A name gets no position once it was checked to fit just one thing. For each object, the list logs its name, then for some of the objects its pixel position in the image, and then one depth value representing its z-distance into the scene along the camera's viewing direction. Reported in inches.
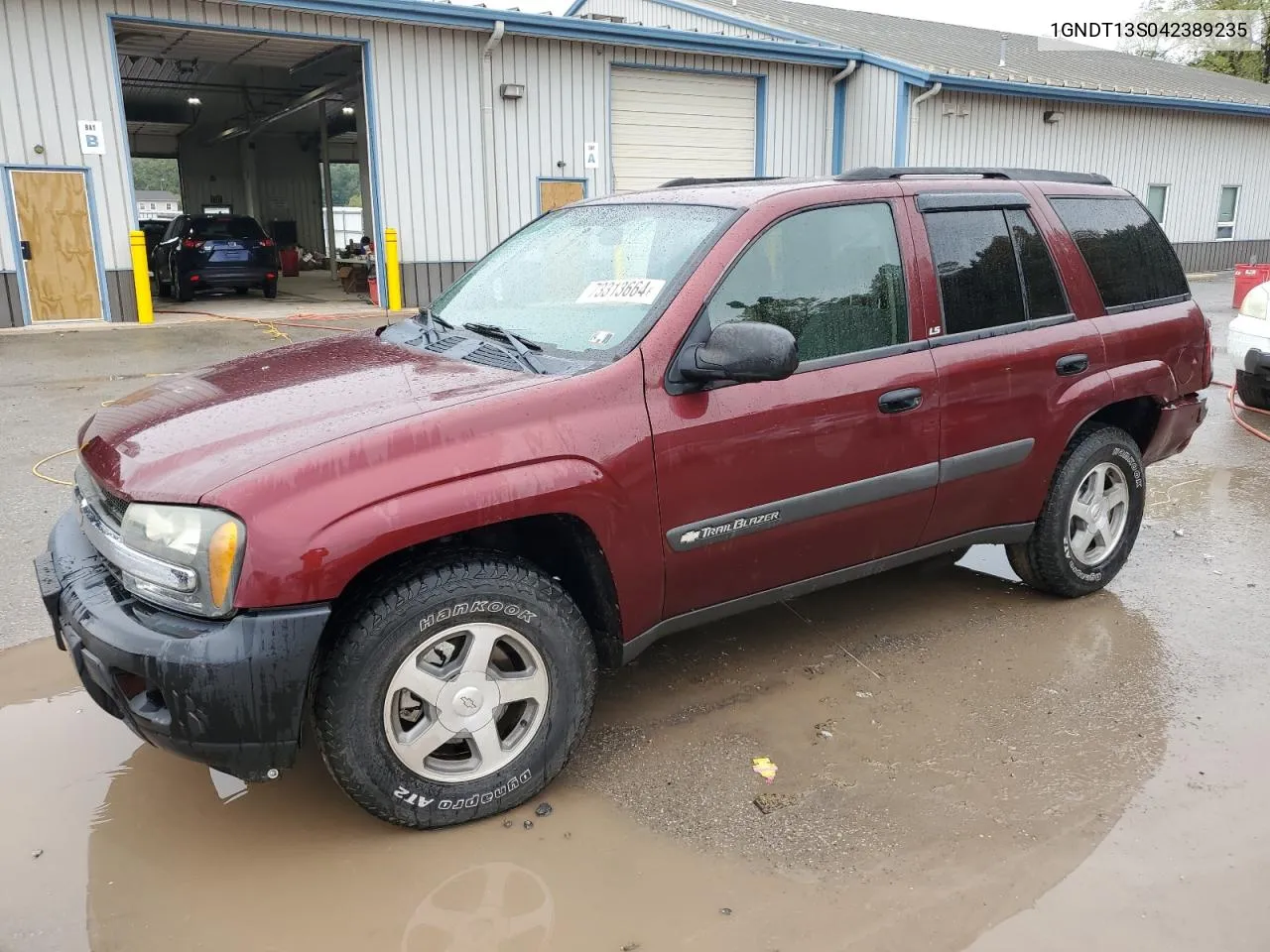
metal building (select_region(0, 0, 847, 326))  547.5
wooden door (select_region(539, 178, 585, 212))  682.2
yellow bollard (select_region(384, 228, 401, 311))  634.8
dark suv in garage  710.5
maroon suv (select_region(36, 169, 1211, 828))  100.1
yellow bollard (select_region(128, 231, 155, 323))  573.8
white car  314.3
